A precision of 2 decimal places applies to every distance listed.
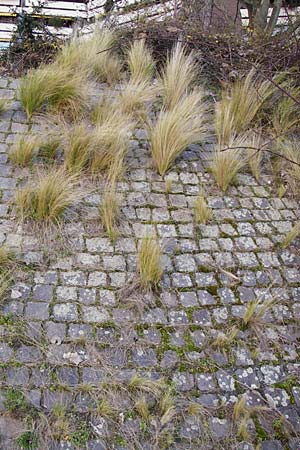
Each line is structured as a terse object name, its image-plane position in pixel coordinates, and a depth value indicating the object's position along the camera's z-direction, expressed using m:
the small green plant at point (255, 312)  2.76
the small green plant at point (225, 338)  2.63
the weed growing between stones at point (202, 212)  3.43
